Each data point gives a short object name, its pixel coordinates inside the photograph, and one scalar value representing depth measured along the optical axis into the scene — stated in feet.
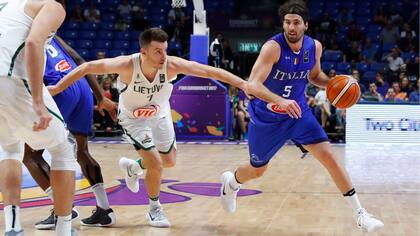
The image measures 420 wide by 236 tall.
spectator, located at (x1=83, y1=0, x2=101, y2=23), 68.46
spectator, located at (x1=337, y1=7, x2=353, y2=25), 64.69
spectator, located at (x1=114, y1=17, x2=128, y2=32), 66.90
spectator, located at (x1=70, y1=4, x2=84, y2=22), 68.71
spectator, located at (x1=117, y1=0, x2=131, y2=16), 68.85
